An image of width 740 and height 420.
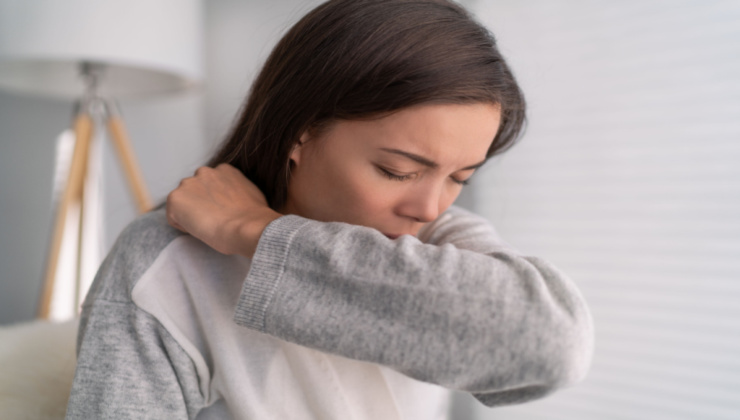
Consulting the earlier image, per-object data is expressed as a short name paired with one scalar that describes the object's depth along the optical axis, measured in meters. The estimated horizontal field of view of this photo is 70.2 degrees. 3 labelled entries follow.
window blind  1.43
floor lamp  1.39
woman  0.55
